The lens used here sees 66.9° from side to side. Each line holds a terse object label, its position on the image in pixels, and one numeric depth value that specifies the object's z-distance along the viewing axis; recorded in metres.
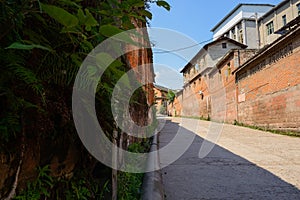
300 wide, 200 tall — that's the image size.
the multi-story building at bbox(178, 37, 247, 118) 22.52
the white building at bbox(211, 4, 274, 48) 25.94
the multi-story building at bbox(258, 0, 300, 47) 21.58
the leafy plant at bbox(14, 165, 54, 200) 0.83
